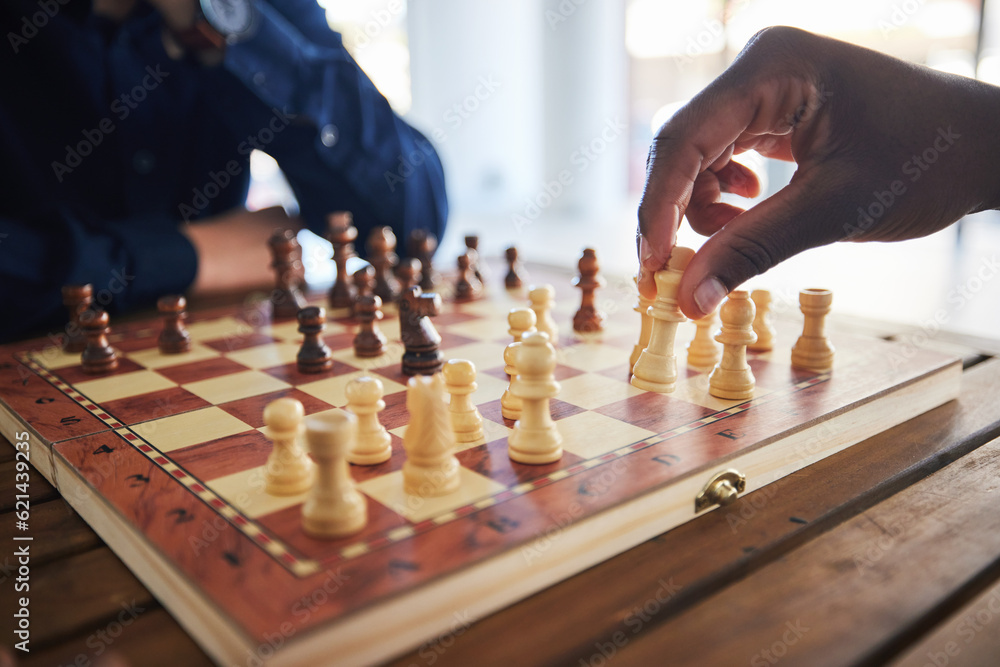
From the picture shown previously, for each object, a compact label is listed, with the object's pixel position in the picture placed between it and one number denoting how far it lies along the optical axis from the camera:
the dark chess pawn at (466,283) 0.76
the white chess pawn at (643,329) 0.57
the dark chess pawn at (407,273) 0.73
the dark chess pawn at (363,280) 0.68
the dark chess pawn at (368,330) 0.61
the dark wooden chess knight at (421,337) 0.57
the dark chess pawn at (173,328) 0.63
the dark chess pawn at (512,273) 0.80
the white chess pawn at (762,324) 0.60
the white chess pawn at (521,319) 0.54
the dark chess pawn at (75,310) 0.63
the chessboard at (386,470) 0.36
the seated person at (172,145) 0.74
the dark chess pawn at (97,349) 0.59
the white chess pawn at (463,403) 0.47
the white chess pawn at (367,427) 0.45
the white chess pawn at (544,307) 0.63
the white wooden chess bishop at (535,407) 0.44
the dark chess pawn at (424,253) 0.80
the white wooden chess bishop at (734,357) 0.52
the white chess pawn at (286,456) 0.42
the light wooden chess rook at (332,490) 0.39
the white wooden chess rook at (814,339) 0.56
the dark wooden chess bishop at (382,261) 0.77
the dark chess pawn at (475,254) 0.80
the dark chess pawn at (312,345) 0.58
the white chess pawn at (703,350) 0.57
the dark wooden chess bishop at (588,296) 0.65
